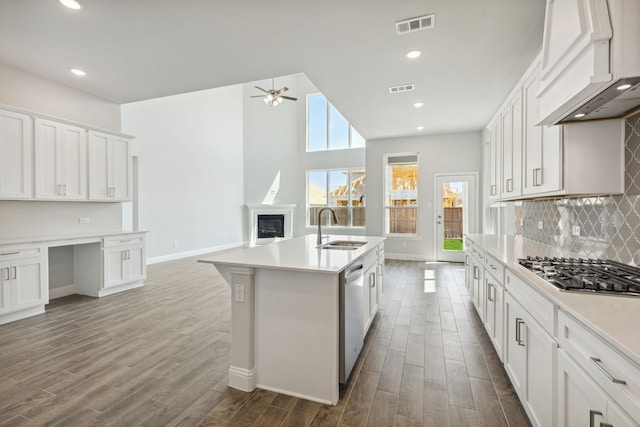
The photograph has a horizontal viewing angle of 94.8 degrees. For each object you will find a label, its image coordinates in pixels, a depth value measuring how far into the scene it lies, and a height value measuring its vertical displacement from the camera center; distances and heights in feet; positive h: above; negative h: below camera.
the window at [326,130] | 32.68 +9.33
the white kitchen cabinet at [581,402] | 3.00 -2.20
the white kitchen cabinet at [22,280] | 10.39 -2.54
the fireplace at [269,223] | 31.73 -1.27
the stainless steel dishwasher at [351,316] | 6.50 -2.55
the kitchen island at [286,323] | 6.28 -2.51
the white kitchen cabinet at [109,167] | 13.91 +2.20
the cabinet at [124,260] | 13.76 -2.38
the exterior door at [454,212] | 21.61 -0.04
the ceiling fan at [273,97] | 19.79 +7.88
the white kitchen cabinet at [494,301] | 7.44 -2.49
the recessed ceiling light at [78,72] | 11.81 +5.69
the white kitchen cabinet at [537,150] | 6.44 +1.49
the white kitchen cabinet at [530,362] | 4.50 -2.75
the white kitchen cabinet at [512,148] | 8.95 +2.10
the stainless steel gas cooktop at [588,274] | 4.41 -1.10
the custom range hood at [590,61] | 4.13 +2.35
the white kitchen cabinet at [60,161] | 11.99 +2.18
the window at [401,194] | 23.41 +1.43
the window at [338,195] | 32.12 +1.87
